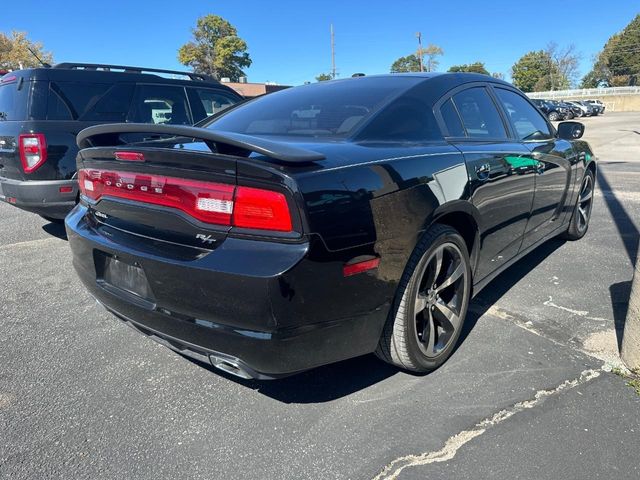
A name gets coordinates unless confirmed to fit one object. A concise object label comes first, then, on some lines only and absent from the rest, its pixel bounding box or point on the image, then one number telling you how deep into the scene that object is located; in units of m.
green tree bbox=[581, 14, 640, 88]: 79.06
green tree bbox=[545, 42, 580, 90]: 80.94
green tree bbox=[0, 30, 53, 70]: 51.19
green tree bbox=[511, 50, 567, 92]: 81.94
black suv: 4.65
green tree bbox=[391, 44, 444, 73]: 78.12
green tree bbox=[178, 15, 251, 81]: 69.81
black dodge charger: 1.78
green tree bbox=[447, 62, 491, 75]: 81.39
